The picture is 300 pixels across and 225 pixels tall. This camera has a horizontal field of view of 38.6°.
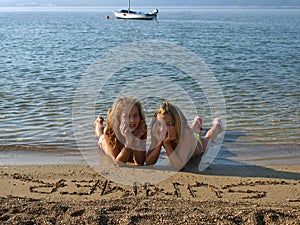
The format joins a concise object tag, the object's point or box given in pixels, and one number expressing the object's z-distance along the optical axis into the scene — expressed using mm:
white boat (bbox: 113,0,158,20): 62000
